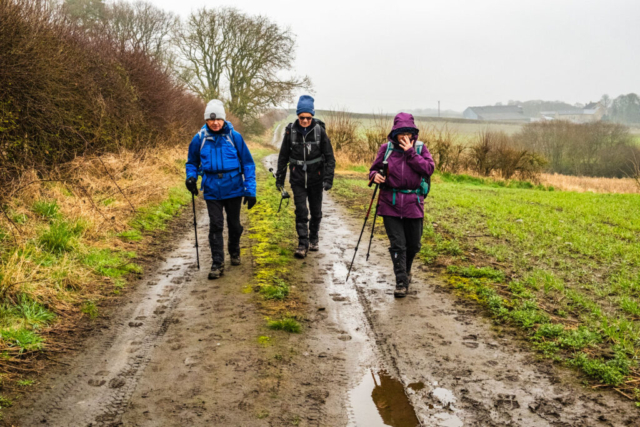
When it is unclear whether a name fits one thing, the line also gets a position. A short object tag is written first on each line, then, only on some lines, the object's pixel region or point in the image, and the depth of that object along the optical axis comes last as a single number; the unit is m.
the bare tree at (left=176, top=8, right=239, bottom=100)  38.00
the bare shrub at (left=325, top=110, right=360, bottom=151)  25.47
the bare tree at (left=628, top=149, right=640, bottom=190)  20.63
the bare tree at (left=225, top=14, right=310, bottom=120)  38.44
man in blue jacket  6.48
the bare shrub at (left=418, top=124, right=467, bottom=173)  23.47
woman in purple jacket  5.63
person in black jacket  7.45
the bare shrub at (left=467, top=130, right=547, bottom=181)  23.92
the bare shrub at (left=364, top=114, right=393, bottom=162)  23.91
